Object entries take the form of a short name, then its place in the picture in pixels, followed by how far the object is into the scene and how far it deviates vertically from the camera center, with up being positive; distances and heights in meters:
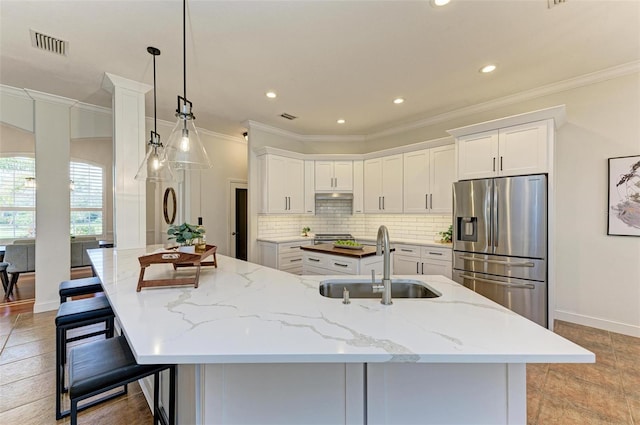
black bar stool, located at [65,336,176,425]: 1.18 -0.71
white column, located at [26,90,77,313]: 3.73 +0.22
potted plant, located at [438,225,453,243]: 4.22 -0.34
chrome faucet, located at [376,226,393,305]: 1.43 -0.29
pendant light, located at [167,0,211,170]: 2.10 +0.53
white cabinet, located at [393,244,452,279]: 3.95 -0.70
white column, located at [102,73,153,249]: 3.35 +0.66
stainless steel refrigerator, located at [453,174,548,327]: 2.98 -0.31
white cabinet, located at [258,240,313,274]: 4.68 -0.73
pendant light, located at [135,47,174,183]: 2.54 +0.43
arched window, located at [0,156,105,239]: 6.48 +0.34
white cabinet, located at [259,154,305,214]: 4.86 +0.51
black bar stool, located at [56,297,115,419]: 1.82 -0.74
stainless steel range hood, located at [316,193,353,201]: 5.36 +0.33
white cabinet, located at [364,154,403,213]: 4.80 +0.51
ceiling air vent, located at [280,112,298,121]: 4.57 +1.60
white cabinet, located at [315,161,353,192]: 5.34 +0.71
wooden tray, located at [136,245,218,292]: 1.69 -0.31
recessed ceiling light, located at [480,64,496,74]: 3.04 +1.61
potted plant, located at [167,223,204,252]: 2.04 -0.17
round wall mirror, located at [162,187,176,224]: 5.33 +0.14
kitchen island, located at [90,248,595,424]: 0.94 -0.49
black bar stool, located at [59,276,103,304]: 2.38 -0.66
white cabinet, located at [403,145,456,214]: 4.17 +0.53
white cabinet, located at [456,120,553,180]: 3.03 +0.73
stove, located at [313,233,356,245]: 5.30 -0.48
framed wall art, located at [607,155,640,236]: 2.99 +0.19
